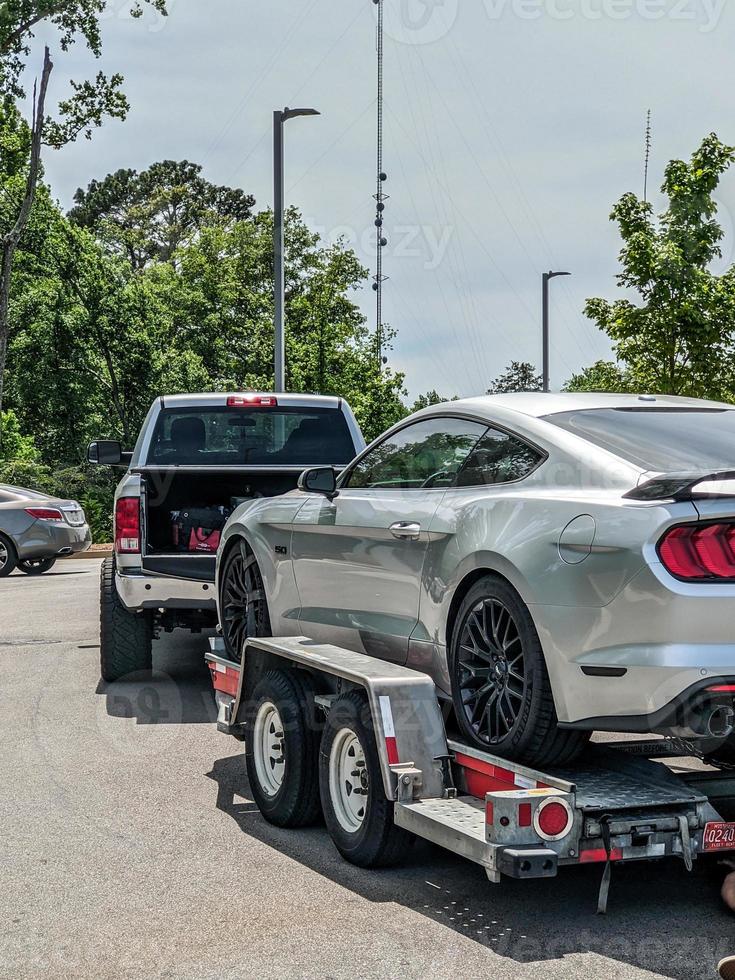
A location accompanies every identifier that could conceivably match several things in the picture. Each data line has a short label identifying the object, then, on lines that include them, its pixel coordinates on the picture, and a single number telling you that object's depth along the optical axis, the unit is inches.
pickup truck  372.5
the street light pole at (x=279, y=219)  892.0
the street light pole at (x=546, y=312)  1272.1
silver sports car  180.4
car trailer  180.5
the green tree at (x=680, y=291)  850.8
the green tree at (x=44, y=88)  1212.5
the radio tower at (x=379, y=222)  1330.8
